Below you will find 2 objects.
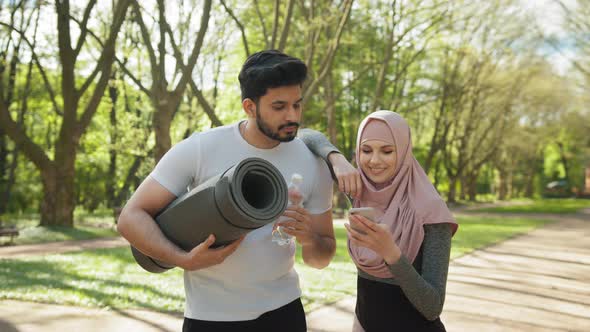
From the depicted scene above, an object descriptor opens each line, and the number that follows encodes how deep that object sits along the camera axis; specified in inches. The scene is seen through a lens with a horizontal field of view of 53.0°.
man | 92.9
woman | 99.0
